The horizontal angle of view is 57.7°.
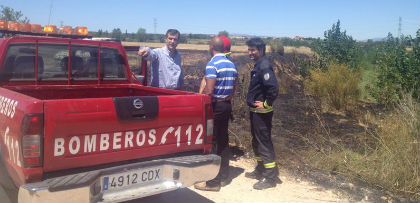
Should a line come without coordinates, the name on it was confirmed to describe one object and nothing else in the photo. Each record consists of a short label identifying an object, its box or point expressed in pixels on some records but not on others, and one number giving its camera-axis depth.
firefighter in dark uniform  4.86
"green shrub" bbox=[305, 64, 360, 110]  9.40
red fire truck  2.84
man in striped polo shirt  4.76
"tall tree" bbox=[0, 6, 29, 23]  17.42
